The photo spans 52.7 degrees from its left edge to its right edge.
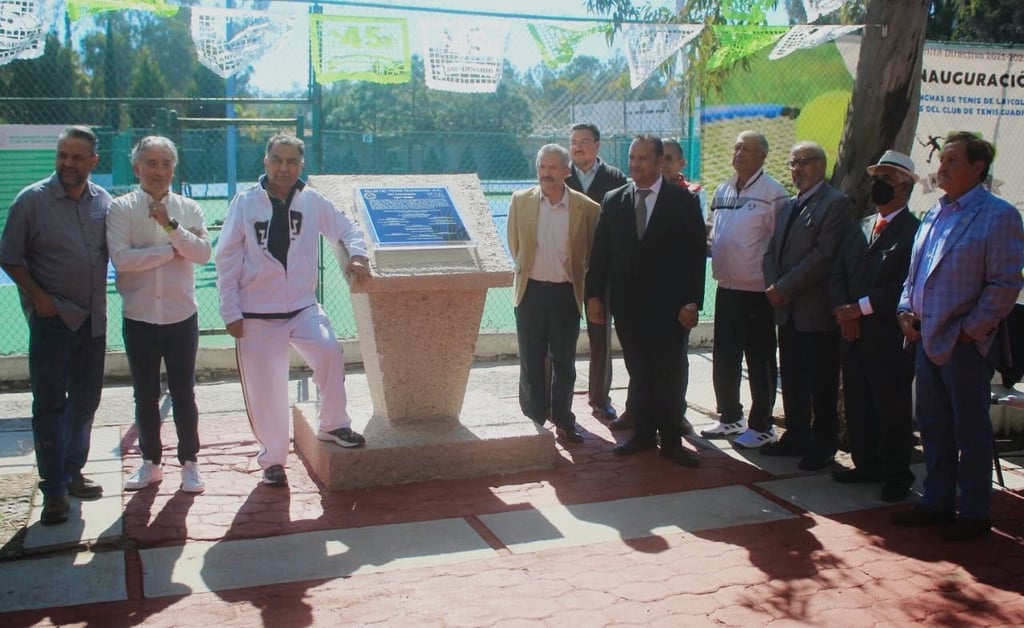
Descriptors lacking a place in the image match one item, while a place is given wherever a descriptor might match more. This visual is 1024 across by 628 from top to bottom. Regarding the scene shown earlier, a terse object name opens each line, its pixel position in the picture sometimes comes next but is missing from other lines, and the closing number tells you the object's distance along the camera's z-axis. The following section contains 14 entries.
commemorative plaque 5.98
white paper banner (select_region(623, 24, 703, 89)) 8.14
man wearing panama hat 5.68
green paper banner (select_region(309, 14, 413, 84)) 7.40
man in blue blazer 4.89
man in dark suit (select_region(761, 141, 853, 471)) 6.08
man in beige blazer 6.64
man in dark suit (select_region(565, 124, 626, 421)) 7.14
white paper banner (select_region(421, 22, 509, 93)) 7.61
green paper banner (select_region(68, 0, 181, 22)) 6.71
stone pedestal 5.77
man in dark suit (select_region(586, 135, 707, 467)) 6.19
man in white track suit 5.48
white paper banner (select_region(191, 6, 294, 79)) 7.05
